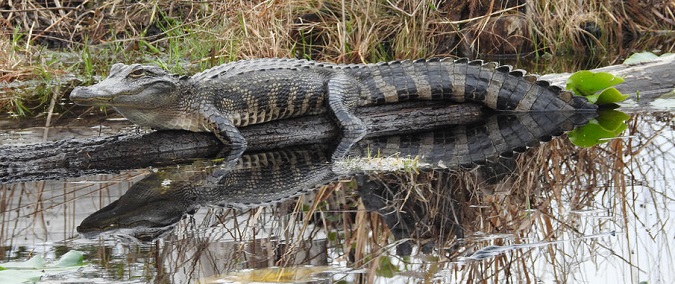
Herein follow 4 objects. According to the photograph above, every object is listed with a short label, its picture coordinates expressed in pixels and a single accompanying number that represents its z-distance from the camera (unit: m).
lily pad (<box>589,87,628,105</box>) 14.27
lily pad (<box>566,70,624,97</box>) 14.20
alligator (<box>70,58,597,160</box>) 12.44
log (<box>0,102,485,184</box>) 11.42
